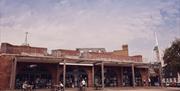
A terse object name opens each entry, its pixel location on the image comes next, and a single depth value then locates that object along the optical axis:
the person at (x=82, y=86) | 27.27
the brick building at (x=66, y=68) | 27.70
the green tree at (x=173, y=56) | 29.42
